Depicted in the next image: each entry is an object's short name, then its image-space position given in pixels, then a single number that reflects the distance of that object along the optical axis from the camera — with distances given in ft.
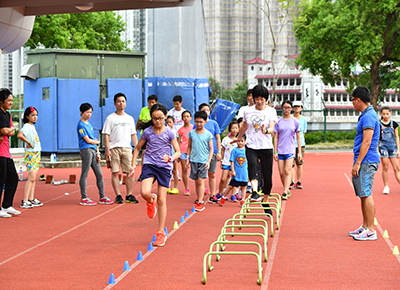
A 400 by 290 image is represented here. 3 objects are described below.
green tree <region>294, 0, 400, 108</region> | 110.93
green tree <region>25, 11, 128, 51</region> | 108.88
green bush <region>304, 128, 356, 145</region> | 115.96
